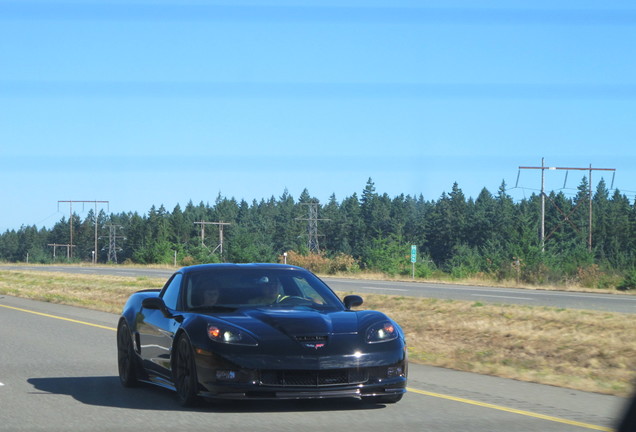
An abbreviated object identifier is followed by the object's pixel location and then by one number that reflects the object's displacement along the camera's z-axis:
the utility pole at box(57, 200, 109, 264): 125.11
